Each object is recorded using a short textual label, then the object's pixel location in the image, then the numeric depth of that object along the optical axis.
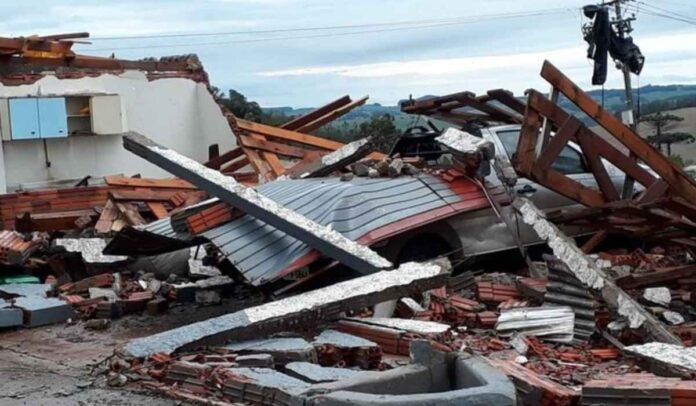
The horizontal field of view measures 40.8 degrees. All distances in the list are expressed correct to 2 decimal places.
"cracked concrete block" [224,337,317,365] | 7.75
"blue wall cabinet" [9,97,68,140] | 18.70
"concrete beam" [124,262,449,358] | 8.09
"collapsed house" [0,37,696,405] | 7.12
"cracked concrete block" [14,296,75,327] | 10.64
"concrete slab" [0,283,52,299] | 11.59
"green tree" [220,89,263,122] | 29.04
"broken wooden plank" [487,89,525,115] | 13.08
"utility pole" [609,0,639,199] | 23.52
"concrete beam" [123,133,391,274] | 9.40
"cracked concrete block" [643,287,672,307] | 9.37
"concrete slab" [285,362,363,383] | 7.04
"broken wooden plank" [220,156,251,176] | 17.64
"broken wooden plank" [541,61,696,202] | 10.98
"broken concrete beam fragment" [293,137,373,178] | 13.22
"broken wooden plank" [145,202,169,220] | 14.80
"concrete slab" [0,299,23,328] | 10.44
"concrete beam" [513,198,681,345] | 8.01
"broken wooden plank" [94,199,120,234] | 14.14
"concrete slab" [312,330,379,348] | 7.95
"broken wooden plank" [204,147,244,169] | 17.56
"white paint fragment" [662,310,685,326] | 8.90
